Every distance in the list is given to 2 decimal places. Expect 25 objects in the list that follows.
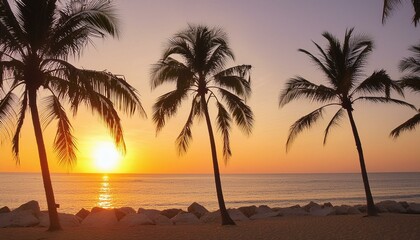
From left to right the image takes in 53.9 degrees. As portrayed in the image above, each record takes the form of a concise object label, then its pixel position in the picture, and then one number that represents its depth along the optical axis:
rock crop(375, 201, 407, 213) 24.38
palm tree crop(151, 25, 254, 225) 17.20
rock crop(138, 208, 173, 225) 19.36
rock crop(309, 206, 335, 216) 23.40
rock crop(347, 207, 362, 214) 24.21
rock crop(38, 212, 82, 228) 17.61
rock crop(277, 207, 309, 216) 23.41
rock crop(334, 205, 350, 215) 23.91
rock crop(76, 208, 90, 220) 22.42
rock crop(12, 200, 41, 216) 20.02
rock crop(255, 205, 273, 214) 23.52
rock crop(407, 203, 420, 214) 24.73
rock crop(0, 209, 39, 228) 17.28
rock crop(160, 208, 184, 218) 23.38
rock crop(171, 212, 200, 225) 20.33
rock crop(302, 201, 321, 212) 24.92
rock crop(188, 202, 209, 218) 23.73
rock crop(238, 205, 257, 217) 23.38
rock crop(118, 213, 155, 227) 18.08
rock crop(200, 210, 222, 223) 20.00
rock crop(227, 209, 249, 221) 21.30
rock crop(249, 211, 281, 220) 22.20
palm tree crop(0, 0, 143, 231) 12.46
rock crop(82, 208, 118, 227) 18.19
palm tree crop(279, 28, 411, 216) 19.39
